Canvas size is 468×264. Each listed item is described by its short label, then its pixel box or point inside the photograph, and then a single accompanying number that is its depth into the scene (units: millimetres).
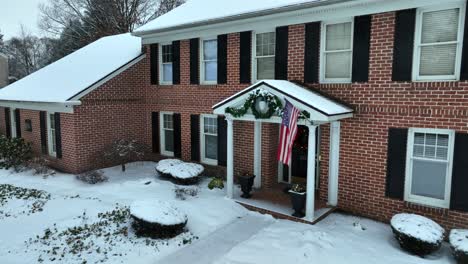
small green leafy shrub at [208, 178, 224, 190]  10778
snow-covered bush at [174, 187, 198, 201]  10078
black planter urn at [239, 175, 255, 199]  10023
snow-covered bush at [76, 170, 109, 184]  11656
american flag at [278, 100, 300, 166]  8281
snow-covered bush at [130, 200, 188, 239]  7609
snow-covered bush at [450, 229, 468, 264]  6338
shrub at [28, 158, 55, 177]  12742
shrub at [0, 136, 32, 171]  13760
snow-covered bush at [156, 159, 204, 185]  11414
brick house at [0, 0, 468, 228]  7676
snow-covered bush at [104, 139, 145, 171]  13250
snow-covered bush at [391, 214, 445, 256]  6730
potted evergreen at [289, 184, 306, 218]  8578
